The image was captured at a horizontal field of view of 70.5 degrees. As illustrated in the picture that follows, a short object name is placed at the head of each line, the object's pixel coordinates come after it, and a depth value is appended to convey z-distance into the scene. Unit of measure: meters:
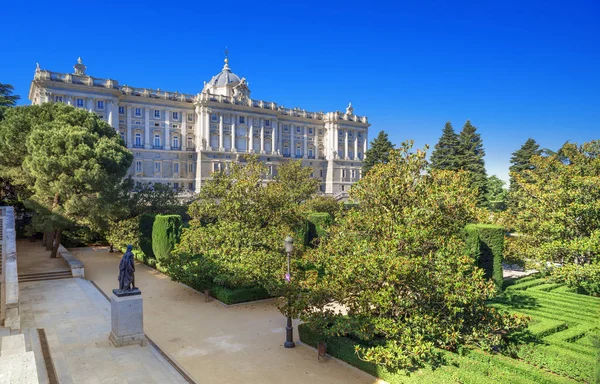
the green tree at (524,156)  50.09
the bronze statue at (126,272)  12.98
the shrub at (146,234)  27.97
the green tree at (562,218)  18.38
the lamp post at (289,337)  13.02
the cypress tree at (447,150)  47.44
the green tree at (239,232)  17.75
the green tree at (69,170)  23.27
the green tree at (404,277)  10.48
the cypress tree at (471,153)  46.41
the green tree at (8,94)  38.94
